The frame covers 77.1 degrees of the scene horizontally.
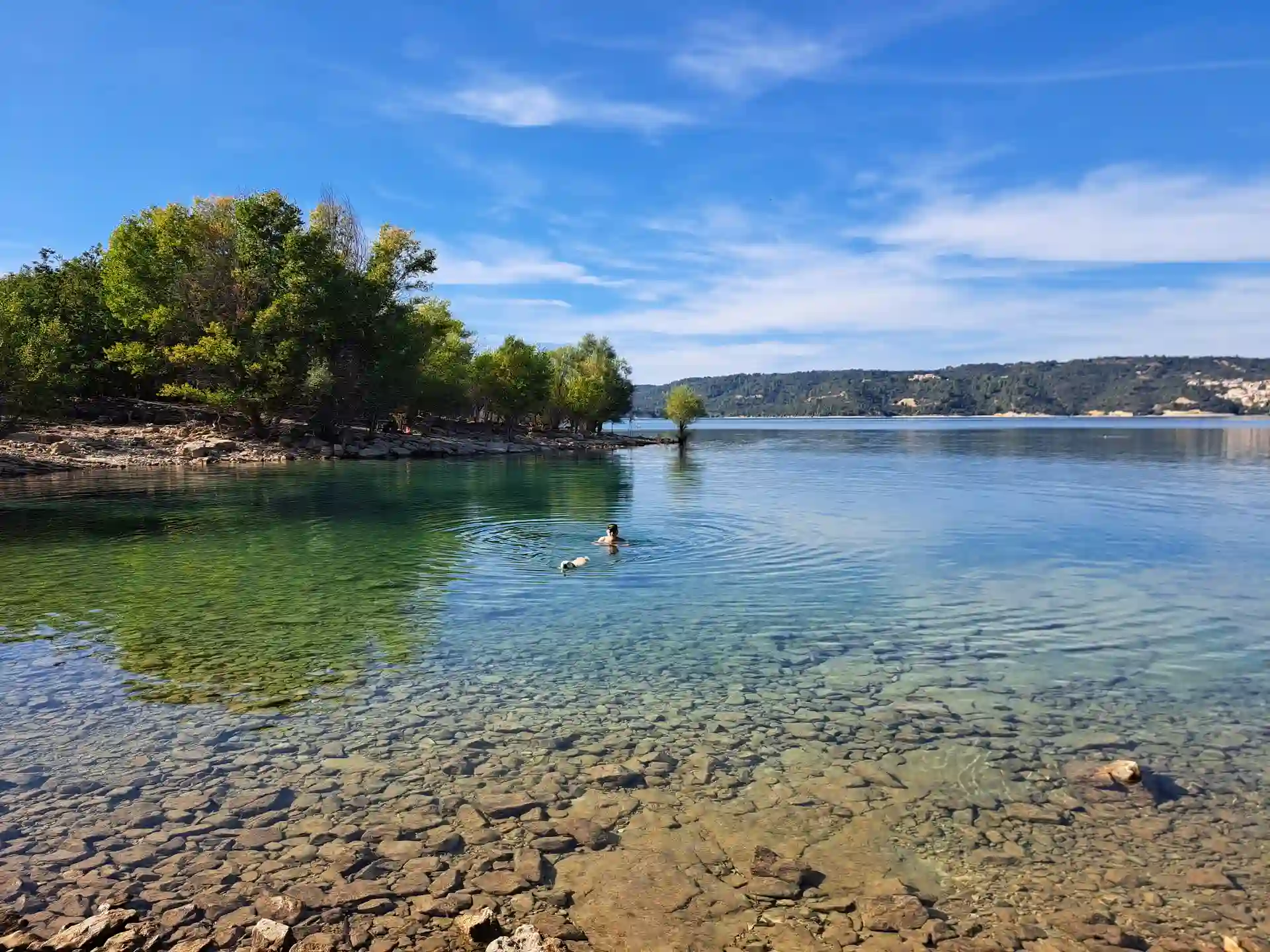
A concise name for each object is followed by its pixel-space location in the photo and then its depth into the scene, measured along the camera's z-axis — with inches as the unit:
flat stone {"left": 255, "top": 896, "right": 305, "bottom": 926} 291.3
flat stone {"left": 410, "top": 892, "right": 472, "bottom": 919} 296.5
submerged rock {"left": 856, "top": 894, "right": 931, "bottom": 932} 292.2
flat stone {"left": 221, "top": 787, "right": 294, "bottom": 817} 375.2
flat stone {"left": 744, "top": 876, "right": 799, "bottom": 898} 312.2
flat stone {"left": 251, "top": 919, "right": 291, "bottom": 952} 270.5
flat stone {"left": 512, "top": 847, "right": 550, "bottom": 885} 323.9
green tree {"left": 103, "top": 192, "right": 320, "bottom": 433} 2910.9
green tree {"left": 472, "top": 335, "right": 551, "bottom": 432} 4360.2
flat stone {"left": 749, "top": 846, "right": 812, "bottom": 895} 324.2
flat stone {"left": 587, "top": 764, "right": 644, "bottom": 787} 409.1
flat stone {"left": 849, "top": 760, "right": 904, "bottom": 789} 408.2
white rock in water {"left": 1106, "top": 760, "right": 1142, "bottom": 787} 402.3
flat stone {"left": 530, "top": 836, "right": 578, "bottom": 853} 344.5
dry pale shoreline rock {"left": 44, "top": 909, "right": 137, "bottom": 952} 267.3
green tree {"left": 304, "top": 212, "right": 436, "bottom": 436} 3161.9
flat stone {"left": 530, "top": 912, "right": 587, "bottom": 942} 284.4
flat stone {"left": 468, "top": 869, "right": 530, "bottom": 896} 313.3
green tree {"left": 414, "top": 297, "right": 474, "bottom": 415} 3892.7
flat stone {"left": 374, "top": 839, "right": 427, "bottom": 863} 336.5
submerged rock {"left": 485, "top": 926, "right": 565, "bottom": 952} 267.3
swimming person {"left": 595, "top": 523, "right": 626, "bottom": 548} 1178.6
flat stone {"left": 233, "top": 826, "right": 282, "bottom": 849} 344.2
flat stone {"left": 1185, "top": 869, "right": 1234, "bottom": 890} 316.5
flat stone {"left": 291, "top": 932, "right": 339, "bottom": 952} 272.8
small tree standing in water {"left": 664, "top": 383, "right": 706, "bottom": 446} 5876.0
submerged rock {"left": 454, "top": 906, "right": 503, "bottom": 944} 277.1
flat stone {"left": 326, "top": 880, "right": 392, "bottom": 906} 303.3
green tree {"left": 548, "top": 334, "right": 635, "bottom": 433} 5167.3
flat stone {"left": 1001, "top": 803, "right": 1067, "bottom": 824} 370.9
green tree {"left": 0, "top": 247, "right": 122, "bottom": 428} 2269.9
